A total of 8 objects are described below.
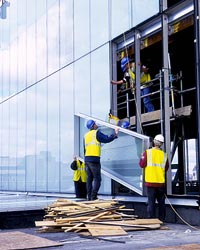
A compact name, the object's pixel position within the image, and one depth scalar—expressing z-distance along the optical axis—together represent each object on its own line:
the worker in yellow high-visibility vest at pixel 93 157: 11.80
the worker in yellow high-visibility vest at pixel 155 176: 10.49
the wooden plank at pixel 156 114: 12.55
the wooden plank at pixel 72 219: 9.47
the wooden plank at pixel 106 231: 8.80
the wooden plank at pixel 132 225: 9.36
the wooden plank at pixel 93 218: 9.23
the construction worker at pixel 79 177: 14.73
